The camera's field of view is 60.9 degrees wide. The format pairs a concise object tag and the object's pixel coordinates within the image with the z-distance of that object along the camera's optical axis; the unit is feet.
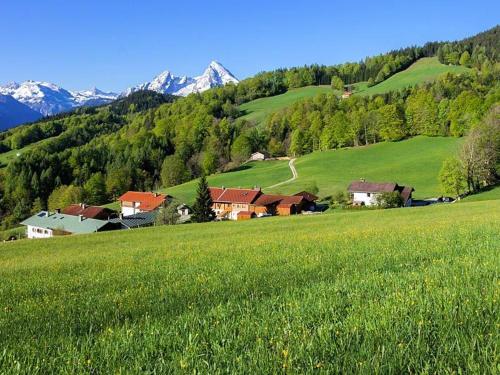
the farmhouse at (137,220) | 286.60
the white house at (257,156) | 526.16
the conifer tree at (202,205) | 276.41
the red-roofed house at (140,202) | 364.60
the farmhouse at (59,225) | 276.41
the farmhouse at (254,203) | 299.58
